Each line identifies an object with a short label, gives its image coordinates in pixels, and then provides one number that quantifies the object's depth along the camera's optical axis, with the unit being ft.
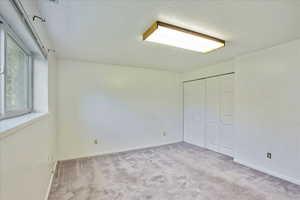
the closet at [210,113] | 11.34
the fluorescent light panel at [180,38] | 6.01
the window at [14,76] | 3.72
